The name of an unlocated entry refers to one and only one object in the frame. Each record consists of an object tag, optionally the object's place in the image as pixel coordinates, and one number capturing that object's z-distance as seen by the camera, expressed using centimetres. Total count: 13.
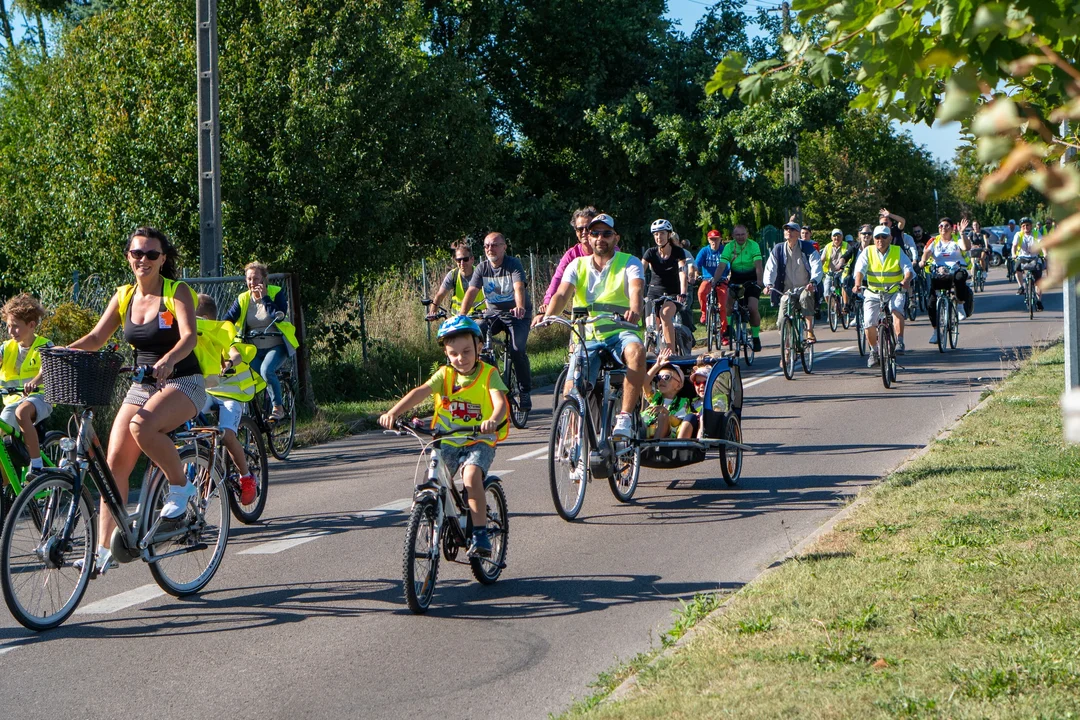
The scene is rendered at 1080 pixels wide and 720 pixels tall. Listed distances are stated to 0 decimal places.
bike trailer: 1778
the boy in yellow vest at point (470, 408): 1299
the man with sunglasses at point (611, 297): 1747
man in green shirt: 3531
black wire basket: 1195
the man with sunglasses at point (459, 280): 2722
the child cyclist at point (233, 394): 1695
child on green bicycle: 1652
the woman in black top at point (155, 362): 1282
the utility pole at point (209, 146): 2764
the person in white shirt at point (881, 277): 3081
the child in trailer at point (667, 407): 1823
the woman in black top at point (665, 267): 2958
